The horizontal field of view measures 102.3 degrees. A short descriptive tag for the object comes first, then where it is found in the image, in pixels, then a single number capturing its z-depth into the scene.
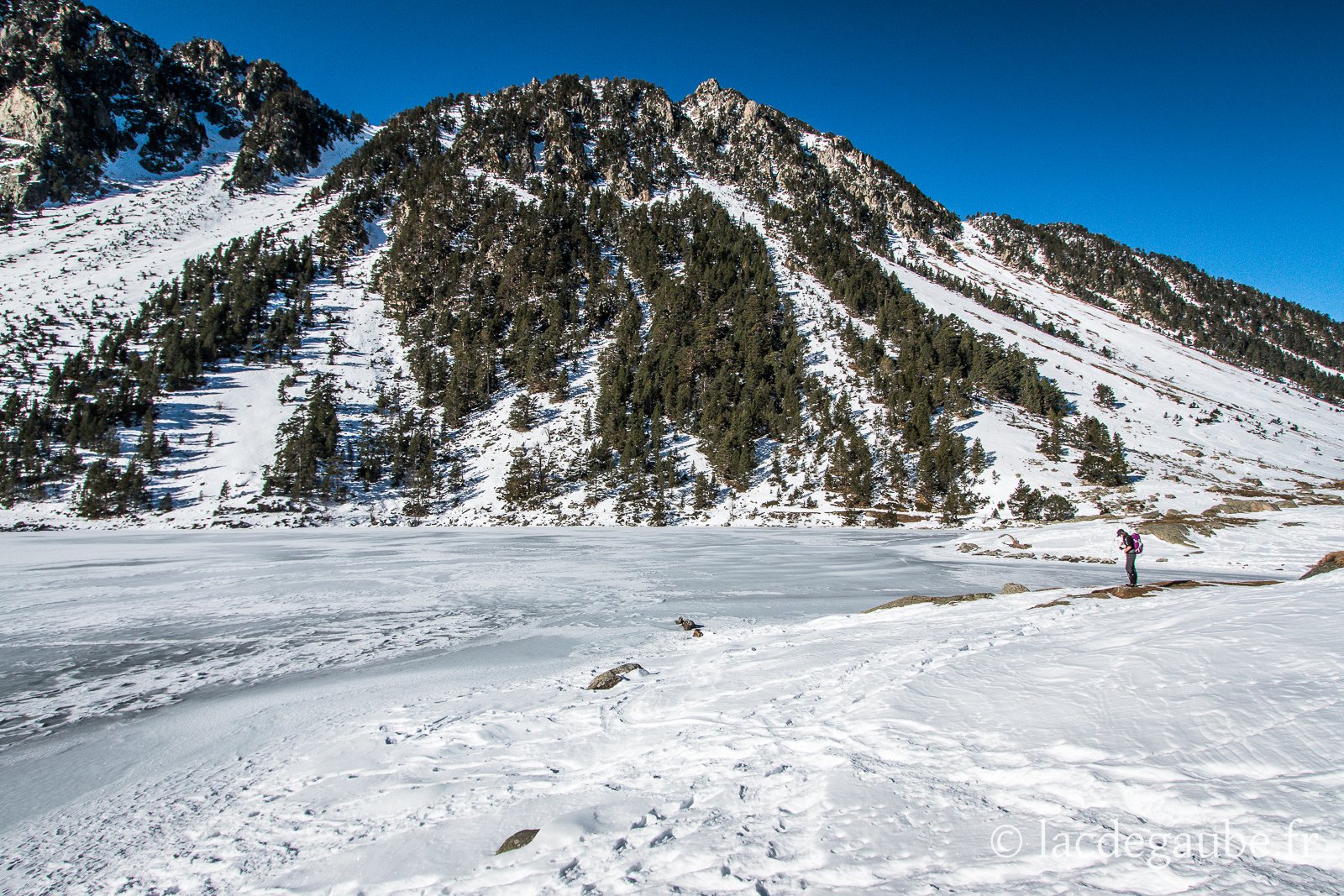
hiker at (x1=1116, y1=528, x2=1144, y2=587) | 13.20
